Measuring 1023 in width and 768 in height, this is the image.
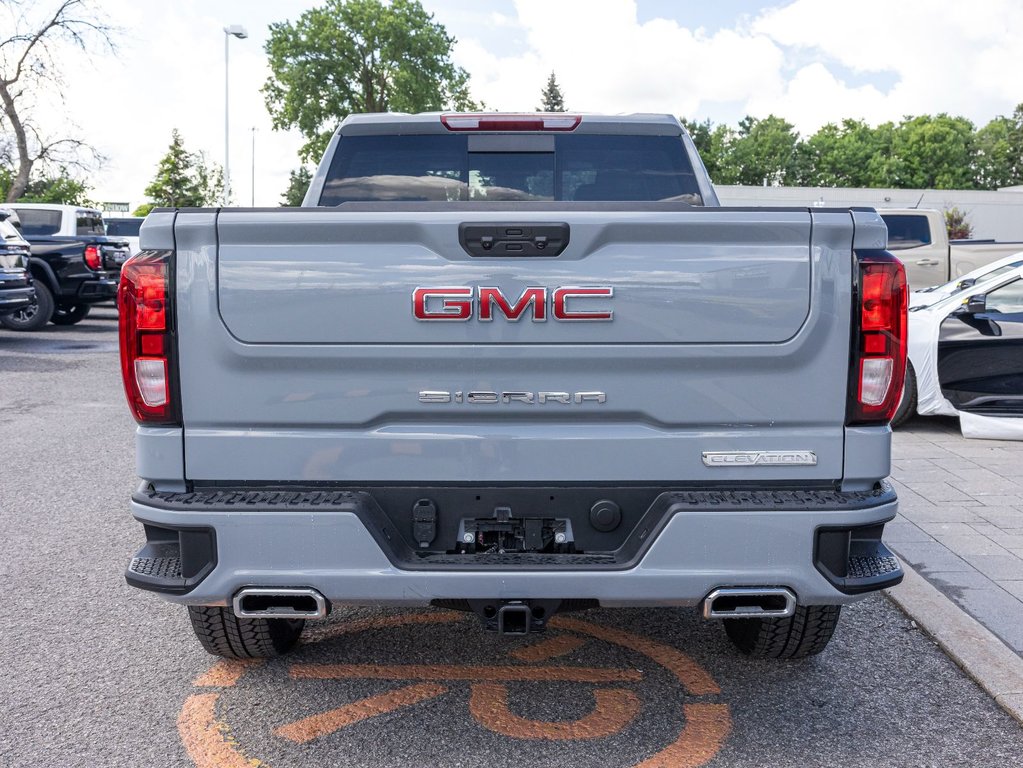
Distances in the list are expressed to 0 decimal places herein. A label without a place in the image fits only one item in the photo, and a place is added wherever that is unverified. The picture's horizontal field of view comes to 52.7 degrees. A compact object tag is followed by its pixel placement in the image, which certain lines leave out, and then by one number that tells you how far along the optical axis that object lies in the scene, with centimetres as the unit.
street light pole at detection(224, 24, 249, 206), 4328
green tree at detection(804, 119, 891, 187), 11000
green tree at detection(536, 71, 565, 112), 9650
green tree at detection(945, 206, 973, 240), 5269
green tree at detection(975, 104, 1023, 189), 11388
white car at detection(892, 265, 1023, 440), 845
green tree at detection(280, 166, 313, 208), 8768
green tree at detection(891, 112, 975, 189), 10912
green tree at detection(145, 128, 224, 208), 7688
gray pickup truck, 301
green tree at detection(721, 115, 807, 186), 11388
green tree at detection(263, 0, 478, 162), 5634
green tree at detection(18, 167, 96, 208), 4228
